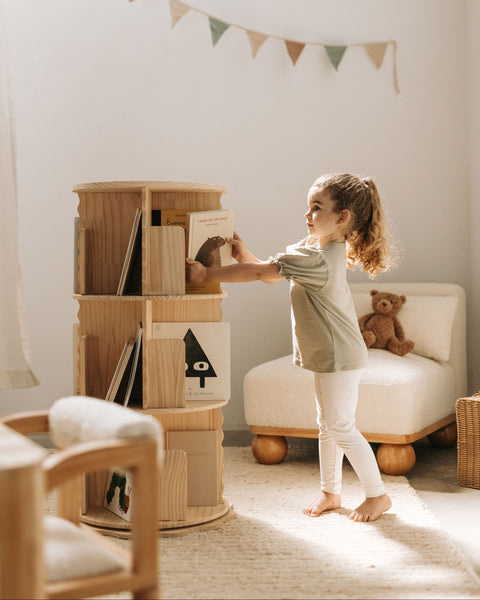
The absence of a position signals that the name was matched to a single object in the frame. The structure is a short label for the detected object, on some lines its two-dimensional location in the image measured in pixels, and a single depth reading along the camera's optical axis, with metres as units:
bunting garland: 3.30
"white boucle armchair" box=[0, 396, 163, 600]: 1.02
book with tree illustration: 2.25
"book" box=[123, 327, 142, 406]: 2.11
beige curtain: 2.85
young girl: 2.13
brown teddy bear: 3.03
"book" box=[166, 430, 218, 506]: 2.26
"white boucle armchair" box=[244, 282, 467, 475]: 2.68
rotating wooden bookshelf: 2.11
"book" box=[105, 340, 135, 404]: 2.11
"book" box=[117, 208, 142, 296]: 2.11
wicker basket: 2.54
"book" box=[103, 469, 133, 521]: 2.11
